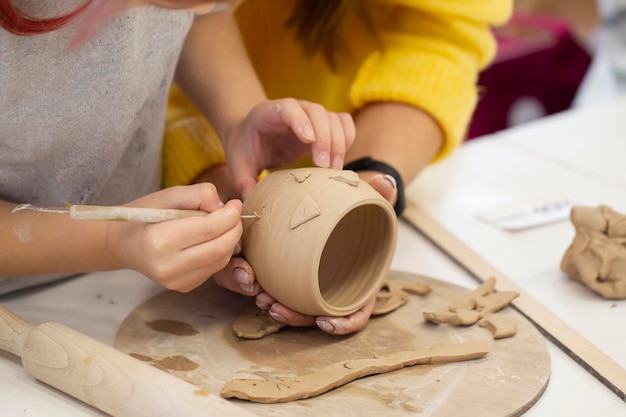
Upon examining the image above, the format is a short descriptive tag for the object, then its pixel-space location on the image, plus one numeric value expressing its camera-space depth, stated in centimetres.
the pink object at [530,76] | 205
